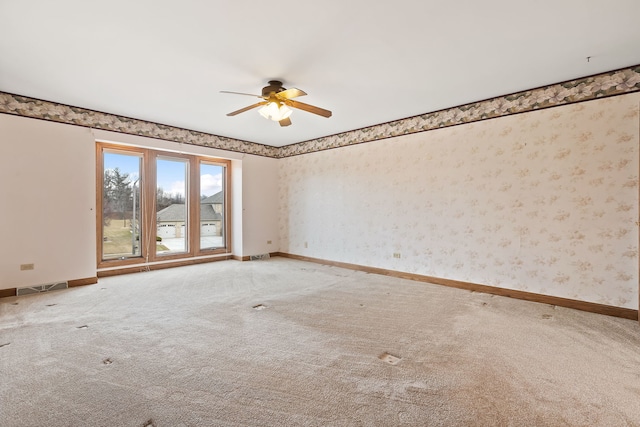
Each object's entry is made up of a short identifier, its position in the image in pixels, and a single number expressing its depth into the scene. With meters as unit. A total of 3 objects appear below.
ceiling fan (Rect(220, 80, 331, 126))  3.33
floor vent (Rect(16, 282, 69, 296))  3.95
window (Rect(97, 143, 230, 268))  5.07
